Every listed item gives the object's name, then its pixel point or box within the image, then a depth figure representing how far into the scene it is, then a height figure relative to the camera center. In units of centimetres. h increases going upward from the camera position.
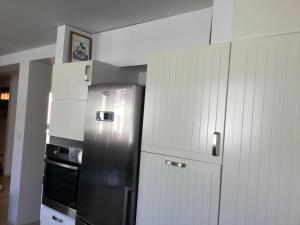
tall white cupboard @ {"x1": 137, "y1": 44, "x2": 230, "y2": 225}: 142 -10
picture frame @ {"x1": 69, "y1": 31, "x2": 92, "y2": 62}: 265 +65
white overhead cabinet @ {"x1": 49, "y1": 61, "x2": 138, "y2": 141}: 222 +18
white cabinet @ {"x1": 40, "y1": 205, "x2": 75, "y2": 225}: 216 -91
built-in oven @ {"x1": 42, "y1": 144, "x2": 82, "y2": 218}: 212 -57
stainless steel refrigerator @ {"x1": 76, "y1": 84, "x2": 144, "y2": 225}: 172 -28
